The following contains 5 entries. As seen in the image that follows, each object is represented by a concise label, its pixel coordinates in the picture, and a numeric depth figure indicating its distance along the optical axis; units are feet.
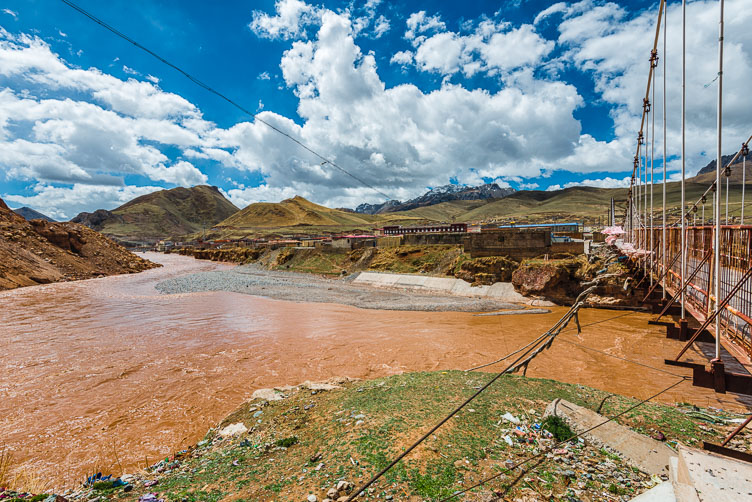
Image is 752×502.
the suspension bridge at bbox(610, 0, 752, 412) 20.42
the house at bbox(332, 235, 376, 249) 155.32
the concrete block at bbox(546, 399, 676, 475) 15.76
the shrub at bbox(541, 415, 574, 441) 18.58
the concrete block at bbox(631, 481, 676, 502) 12.25
